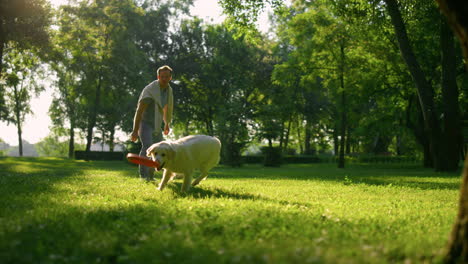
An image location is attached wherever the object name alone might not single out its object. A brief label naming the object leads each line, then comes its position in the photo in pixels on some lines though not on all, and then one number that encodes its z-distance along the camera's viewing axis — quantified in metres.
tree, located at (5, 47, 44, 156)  45.62
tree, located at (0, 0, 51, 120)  20.80
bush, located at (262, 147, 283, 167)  33.75
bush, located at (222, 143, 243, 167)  29.95
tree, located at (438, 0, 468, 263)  3.22
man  9.85
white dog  7.59
